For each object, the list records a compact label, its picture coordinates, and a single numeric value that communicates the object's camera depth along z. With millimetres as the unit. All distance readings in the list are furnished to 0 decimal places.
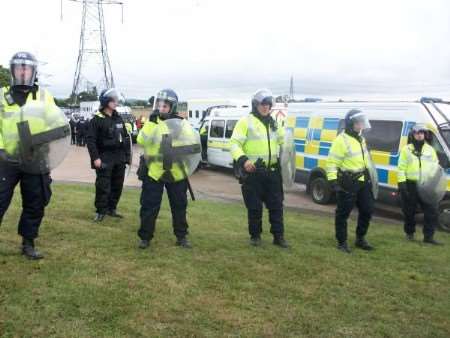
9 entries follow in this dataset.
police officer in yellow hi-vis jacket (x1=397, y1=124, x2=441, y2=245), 7539
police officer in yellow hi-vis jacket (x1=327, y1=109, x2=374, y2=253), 6340
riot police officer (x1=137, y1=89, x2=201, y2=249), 5605
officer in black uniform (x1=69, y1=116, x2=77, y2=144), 27450
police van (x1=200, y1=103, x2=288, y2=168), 16953
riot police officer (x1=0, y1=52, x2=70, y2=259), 4572
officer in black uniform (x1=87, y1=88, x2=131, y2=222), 6965
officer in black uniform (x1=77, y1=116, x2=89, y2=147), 27106
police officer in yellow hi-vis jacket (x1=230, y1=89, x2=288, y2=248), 5996
